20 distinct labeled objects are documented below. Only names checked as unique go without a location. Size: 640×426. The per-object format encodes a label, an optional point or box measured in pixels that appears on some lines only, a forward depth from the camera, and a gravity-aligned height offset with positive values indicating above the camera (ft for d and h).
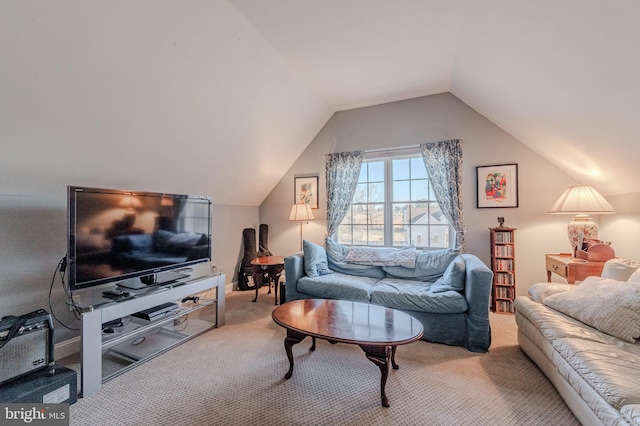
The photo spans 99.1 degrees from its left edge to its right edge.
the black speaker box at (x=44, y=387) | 5.01 -3.29
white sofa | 4.26 -2.58
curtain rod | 13.03 +3.25
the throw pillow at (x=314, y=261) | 10.82 -1.87
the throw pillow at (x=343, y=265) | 11.46 -2.18
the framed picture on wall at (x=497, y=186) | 11.46 +1.25
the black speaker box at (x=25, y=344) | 5.22 -2.59
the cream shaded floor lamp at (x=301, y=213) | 13.62 +0.10
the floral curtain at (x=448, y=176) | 11.94 +1.74
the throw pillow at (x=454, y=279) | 8.67 -2.06
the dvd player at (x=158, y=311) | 7.63 -2.78
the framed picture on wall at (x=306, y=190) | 14.87 +1.39
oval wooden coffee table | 5.66 -2.58
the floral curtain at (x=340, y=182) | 13.87 +1.68
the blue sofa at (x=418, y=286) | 7.97 -2.51
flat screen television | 6.53 -0.59
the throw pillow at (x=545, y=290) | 7.62 -2.14
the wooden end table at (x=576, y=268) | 8.50 -1.72
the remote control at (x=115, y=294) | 7.22 -2.12
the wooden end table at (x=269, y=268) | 12.19 -2.45
